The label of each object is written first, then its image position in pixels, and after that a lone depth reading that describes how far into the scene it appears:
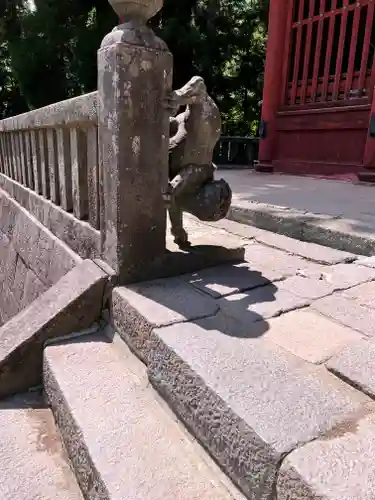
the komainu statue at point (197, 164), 1.75
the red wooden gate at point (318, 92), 5.41
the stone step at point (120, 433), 1.00
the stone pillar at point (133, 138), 1.55
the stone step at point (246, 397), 0.91
